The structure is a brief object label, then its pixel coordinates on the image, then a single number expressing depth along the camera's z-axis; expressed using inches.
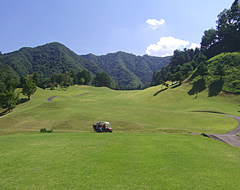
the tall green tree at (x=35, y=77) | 4584.6
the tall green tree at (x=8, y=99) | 2335.1
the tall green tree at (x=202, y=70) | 3558.1
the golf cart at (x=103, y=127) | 1217.6
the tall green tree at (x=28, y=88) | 3134.8
